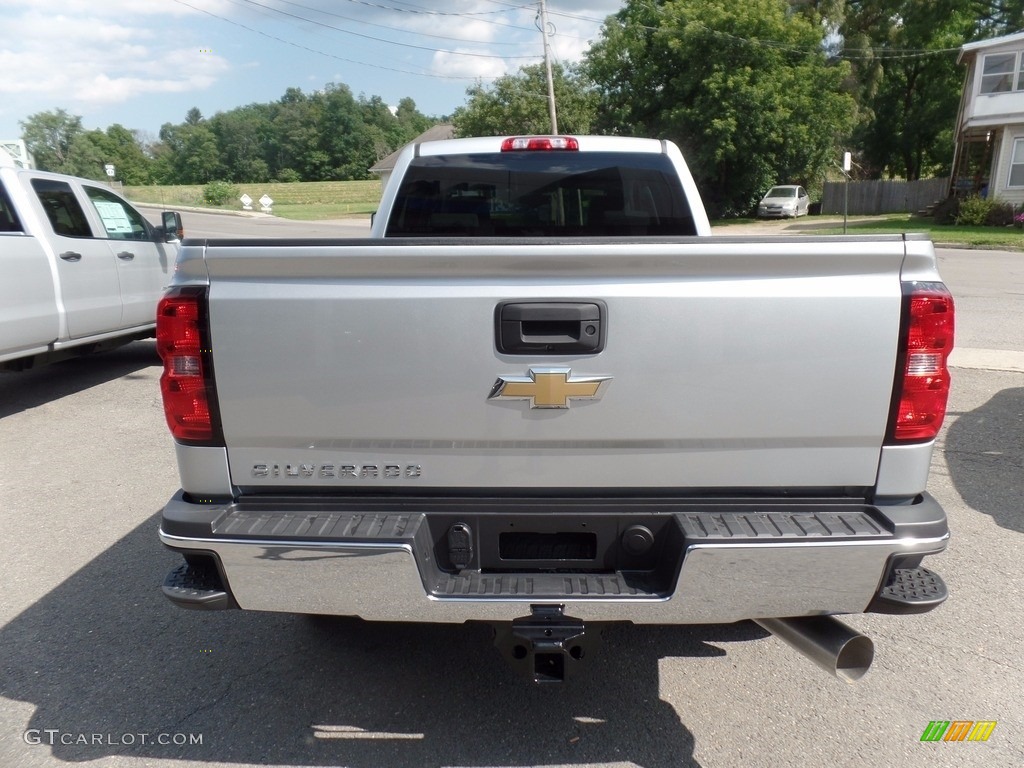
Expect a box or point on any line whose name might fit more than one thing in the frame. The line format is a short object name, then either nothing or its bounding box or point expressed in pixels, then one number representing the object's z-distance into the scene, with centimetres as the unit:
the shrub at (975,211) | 2666
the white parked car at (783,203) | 3516
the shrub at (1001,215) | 2638
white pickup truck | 671
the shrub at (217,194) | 5169
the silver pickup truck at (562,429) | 231
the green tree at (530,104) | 3944
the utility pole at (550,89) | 3388
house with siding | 2855
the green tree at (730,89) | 3319
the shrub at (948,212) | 2837
